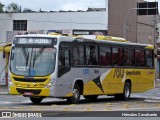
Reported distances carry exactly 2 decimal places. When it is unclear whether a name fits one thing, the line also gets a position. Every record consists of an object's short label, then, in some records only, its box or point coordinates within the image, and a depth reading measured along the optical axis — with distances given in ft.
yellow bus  75.36
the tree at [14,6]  305.61
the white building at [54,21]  190.90
